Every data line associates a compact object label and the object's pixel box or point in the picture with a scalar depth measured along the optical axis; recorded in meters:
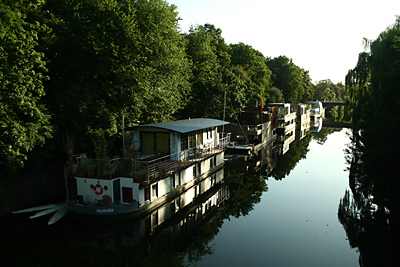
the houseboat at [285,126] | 64.86
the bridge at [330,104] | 121.78
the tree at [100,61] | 24.58
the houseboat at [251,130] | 45.31
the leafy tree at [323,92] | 144.75
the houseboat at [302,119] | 86.31
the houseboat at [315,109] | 111.14
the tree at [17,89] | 18.53
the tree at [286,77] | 106.25
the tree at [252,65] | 76.00
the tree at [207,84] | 47.12
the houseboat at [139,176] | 19.69
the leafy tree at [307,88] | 125.19
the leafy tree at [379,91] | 22.14
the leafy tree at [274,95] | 90.62
